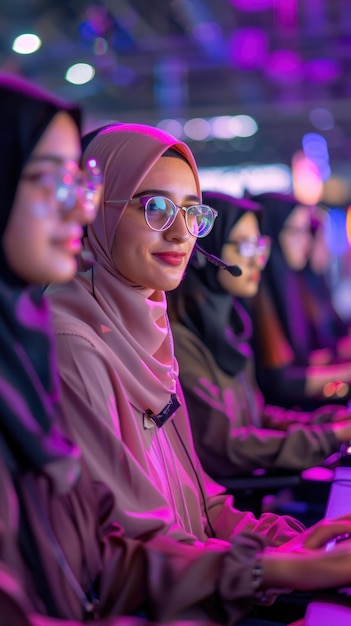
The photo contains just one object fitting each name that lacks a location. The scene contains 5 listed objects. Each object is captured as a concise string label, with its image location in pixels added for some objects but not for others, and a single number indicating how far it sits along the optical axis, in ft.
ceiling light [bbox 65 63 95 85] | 25.31
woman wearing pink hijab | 4.18
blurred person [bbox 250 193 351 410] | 10.99
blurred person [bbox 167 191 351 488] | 7.24
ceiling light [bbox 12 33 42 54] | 22.18
